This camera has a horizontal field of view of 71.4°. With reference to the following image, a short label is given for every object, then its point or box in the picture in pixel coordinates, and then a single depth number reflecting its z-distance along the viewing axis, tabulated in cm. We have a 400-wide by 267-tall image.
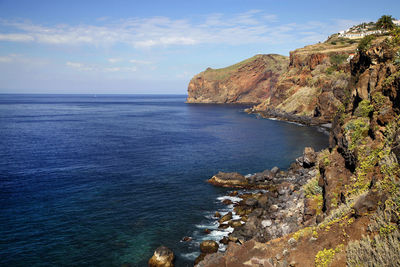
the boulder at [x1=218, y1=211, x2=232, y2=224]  3330
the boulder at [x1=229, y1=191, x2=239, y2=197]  4194
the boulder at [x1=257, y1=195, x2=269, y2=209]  3689
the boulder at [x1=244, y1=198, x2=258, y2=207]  3723
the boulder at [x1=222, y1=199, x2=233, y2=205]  3894
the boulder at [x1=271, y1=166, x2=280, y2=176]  4910
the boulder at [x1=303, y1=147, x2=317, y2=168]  4997
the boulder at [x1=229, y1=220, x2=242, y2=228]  3224
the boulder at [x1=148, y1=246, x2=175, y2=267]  2506
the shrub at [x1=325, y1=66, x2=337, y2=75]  11930
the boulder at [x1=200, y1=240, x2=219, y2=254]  2742
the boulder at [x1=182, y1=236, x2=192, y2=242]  2942
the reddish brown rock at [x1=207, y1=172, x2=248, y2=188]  4578
